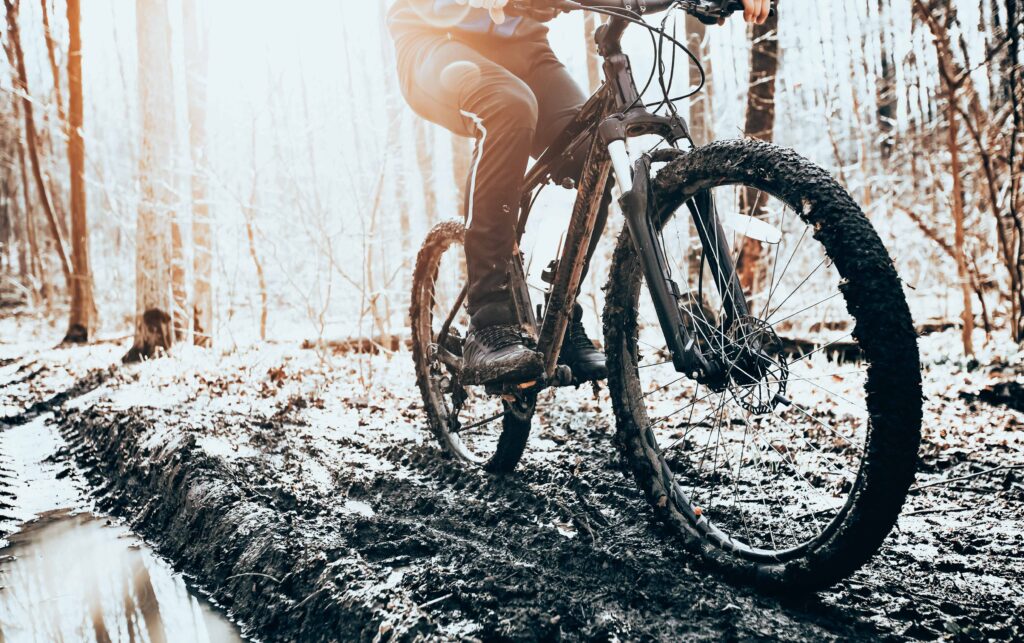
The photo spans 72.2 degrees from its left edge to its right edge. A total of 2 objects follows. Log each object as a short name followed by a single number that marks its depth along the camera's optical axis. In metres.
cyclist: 2.25
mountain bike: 1.32
